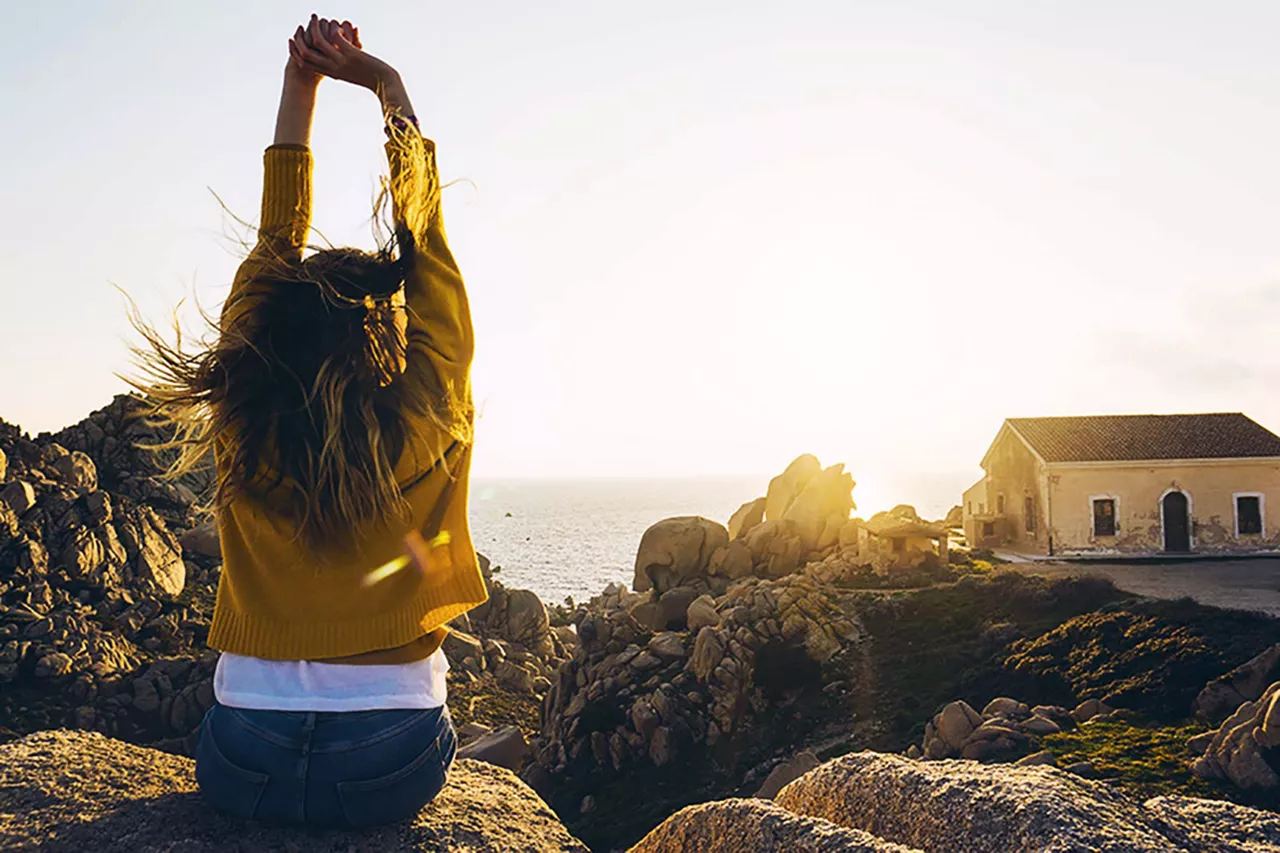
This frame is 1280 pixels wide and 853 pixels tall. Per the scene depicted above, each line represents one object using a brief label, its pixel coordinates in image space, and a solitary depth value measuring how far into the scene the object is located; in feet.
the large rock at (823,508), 138.00
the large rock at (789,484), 151.23
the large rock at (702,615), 108.17
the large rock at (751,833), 9.93
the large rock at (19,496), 98.68
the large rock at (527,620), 151.60
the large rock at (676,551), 138.72
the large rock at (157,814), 9.53
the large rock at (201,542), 119.55
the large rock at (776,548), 135.33
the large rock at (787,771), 70.54
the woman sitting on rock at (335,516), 9.30
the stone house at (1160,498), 123.54
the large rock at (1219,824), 10.95
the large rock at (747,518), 155.53
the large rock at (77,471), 109.91
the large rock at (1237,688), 62.23
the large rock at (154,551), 106.63
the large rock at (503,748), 95.66
